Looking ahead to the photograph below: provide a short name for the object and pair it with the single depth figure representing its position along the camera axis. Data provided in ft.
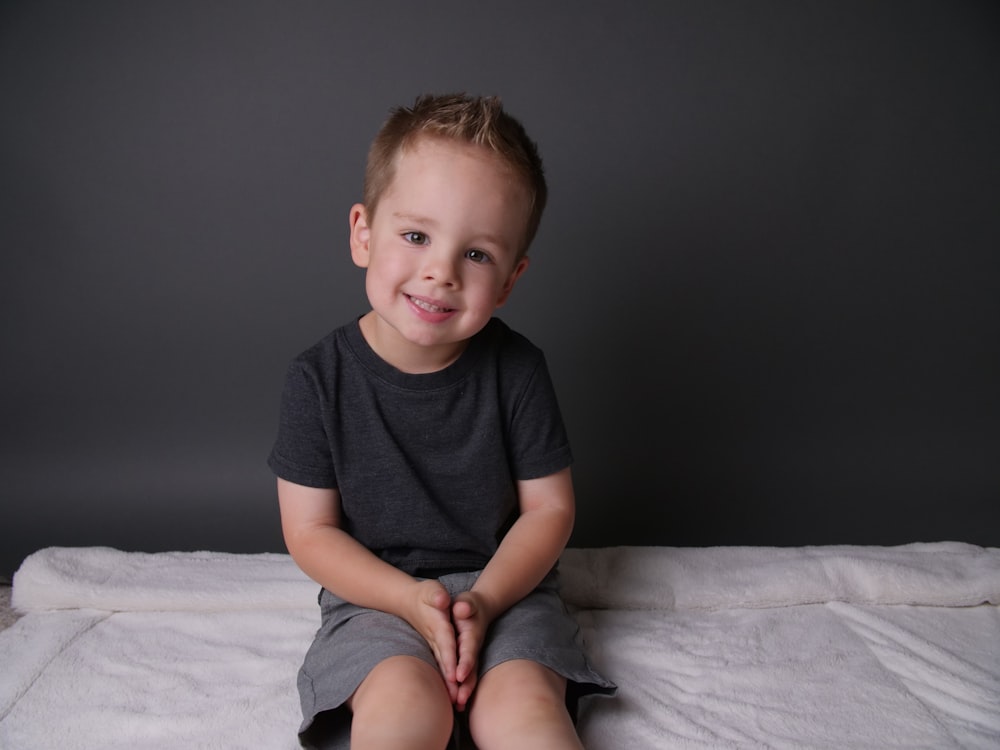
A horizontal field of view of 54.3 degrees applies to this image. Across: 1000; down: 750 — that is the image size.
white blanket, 4.60
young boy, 4.24
